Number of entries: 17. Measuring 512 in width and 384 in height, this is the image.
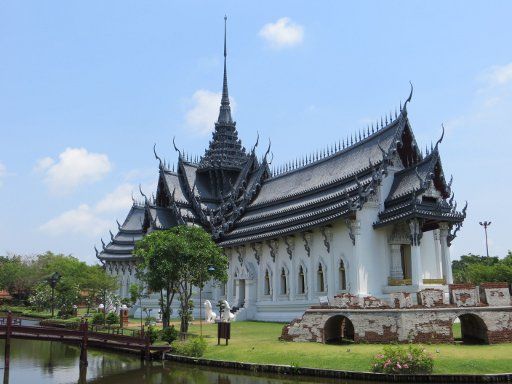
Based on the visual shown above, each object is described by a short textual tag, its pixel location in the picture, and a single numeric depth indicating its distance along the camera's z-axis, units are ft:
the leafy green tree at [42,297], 168.14
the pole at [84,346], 65.77
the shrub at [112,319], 102.90
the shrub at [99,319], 104.07
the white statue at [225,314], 86.05
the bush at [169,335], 71.36
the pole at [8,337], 63.52
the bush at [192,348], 62.75
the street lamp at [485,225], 194.29
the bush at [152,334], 71.07
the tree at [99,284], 128.57
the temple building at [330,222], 82.64
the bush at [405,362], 46.65
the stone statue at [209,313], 102.37
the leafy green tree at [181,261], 77.87
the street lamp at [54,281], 137.28
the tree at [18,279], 216.95
